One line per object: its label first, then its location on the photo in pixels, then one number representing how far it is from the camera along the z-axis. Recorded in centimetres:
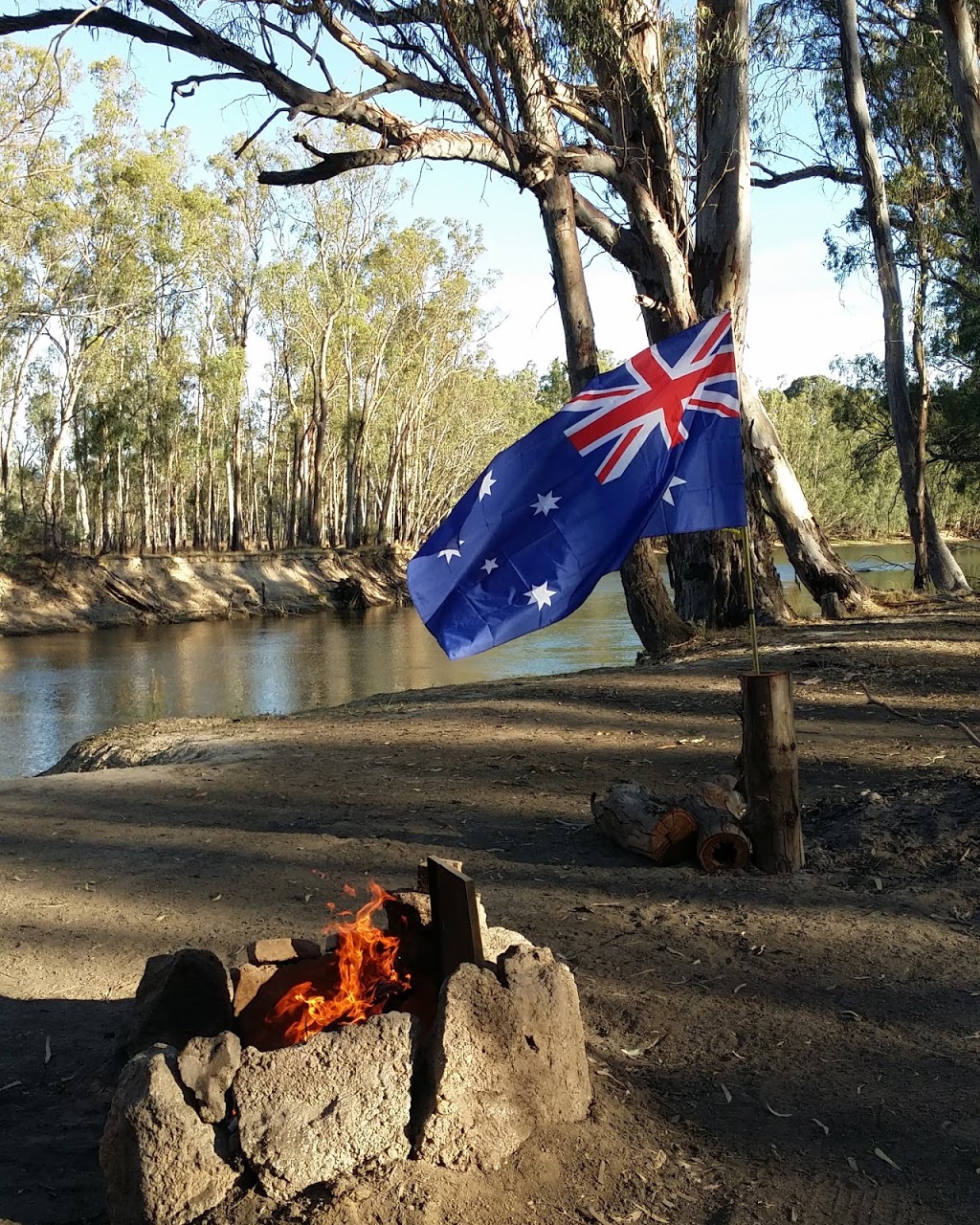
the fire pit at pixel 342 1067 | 257
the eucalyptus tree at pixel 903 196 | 1878
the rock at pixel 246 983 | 318
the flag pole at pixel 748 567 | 417
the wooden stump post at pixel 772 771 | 460
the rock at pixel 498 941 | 332
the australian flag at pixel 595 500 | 446
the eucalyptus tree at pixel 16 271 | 2922
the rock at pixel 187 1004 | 324
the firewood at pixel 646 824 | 490
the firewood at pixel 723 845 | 477
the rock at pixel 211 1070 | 260
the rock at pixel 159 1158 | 253
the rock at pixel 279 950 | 323
